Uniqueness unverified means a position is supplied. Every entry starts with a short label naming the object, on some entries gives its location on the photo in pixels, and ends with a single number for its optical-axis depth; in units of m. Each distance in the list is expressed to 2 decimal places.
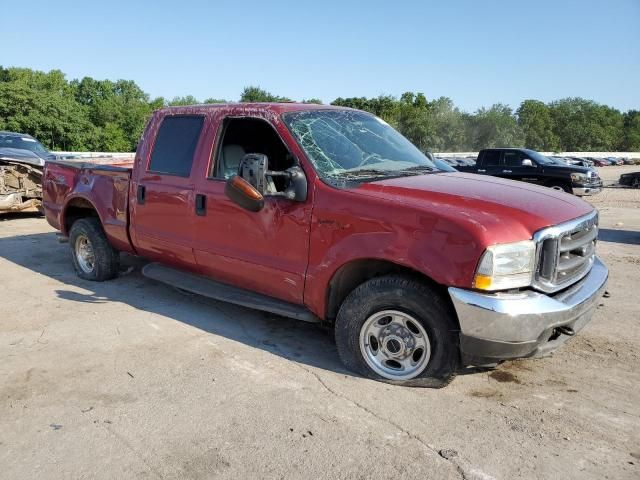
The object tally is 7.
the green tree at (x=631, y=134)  111.94
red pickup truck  3.20
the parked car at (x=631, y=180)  24.92
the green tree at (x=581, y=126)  106.19
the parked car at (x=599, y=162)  62.43
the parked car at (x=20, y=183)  10.37
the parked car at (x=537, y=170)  15.69
